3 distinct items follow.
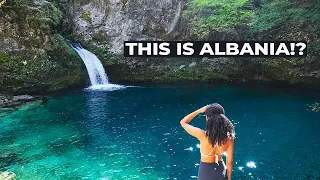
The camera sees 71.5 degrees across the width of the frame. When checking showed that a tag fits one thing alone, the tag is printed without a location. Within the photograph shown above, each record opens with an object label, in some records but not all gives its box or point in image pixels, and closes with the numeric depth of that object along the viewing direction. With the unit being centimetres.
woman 276
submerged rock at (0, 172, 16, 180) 576
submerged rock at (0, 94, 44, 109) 1106
